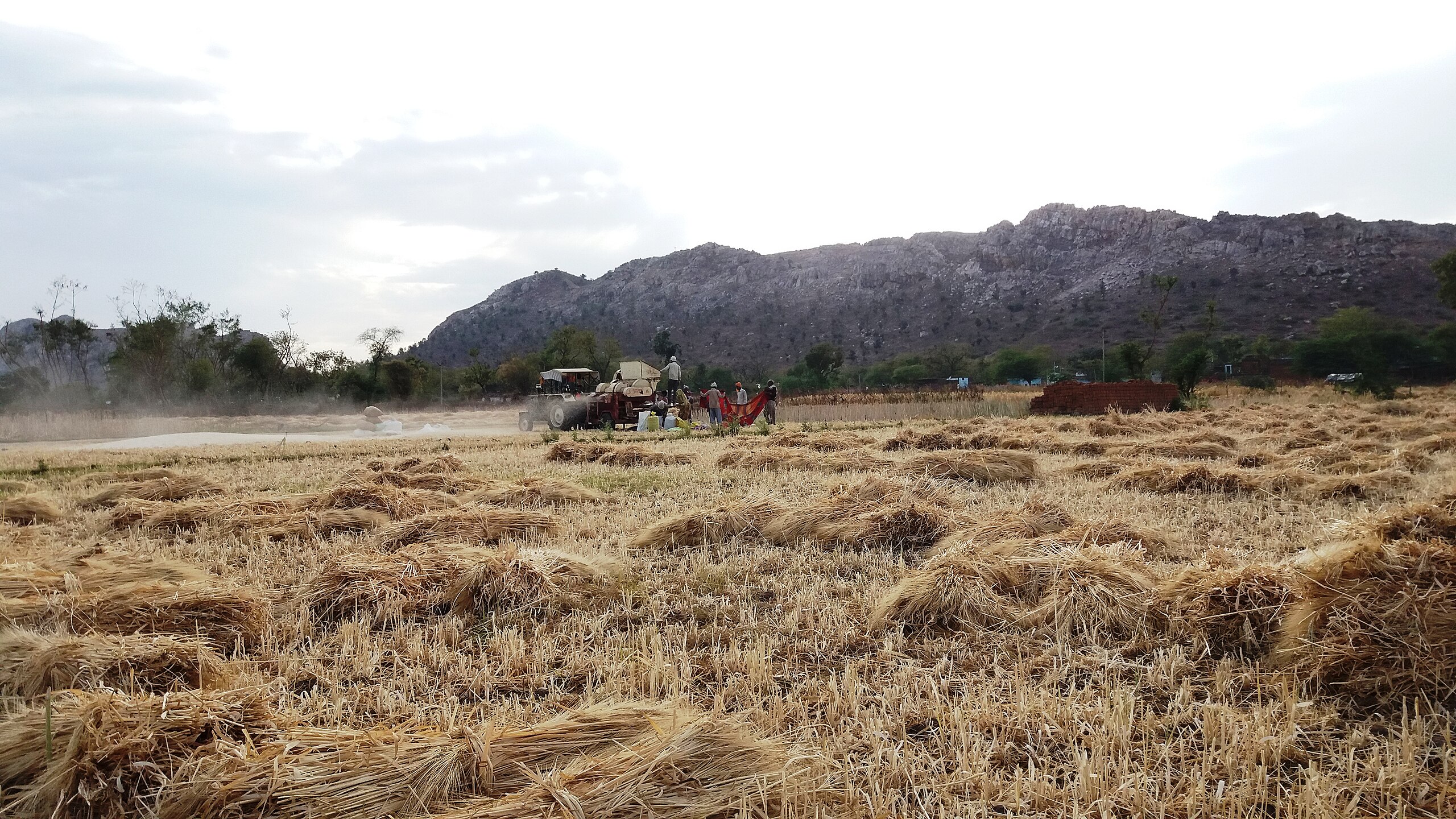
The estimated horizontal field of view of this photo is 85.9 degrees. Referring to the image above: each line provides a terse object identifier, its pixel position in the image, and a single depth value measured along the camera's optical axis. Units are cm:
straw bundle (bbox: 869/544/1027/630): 378
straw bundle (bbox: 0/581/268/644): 359
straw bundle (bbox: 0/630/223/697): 288
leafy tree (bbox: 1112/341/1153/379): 3469
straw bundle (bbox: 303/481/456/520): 729
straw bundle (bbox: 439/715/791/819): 188
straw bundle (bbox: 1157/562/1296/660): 332
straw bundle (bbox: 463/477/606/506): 793
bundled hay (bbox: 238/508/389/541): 646
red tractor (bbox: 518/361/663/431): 2552
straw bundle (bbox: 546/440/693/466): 1234
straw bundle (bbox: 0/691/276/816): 201
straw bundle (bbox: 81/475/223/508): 851
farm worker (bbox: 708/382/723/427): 2323
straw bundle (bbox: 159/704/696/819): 196
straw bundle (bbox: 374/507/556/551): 599
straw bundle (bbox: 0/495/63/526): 753
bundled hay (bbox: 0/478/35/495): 974
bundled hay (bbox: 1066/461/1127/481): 956
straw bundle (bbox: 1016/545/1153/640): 359
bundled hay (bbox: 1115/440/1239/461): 1170
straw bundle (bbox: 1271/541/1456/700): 271
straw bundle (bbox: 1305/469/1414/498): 730
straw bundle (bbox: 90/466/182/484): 970
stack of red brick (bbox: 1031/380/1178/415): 2705
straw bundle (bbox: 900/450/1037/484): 902
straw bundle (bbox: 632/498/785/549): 593
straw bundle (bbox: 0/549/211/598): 394
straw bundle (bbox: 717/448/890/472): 1070
